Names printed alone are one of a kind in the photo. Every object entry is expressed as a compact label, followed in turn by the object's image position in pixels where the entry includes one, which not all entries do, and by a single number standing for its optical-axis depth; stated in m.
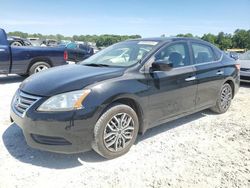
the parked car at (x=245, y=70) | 6.25
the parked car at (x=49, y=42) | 19.22
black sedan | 2.22
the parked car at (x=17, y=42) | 6.24
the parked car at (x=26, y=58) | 5.86
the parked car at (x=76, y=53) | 10.49
